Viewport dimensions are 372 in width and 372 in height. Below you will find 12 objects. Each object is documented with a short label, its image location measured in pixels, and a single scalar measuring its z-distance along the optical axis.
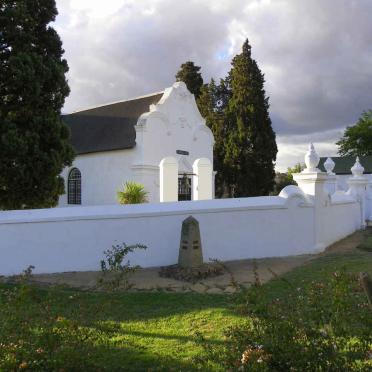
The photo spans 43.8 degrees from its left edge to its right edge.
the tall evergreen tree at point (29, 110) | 11.54
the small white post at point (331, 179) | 19.23
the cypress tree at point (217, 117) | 33.16
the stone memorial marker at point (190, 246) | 9.45
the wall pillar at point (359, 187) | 16.86
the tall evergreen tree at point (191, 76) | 37.34
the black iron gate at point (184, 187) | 24.58
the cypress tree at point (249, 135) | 31.03
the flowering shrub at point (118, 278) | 5.13
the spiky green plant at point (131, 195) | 19.61
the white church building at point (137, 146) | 25.33
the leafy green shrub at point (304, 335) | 3.43
